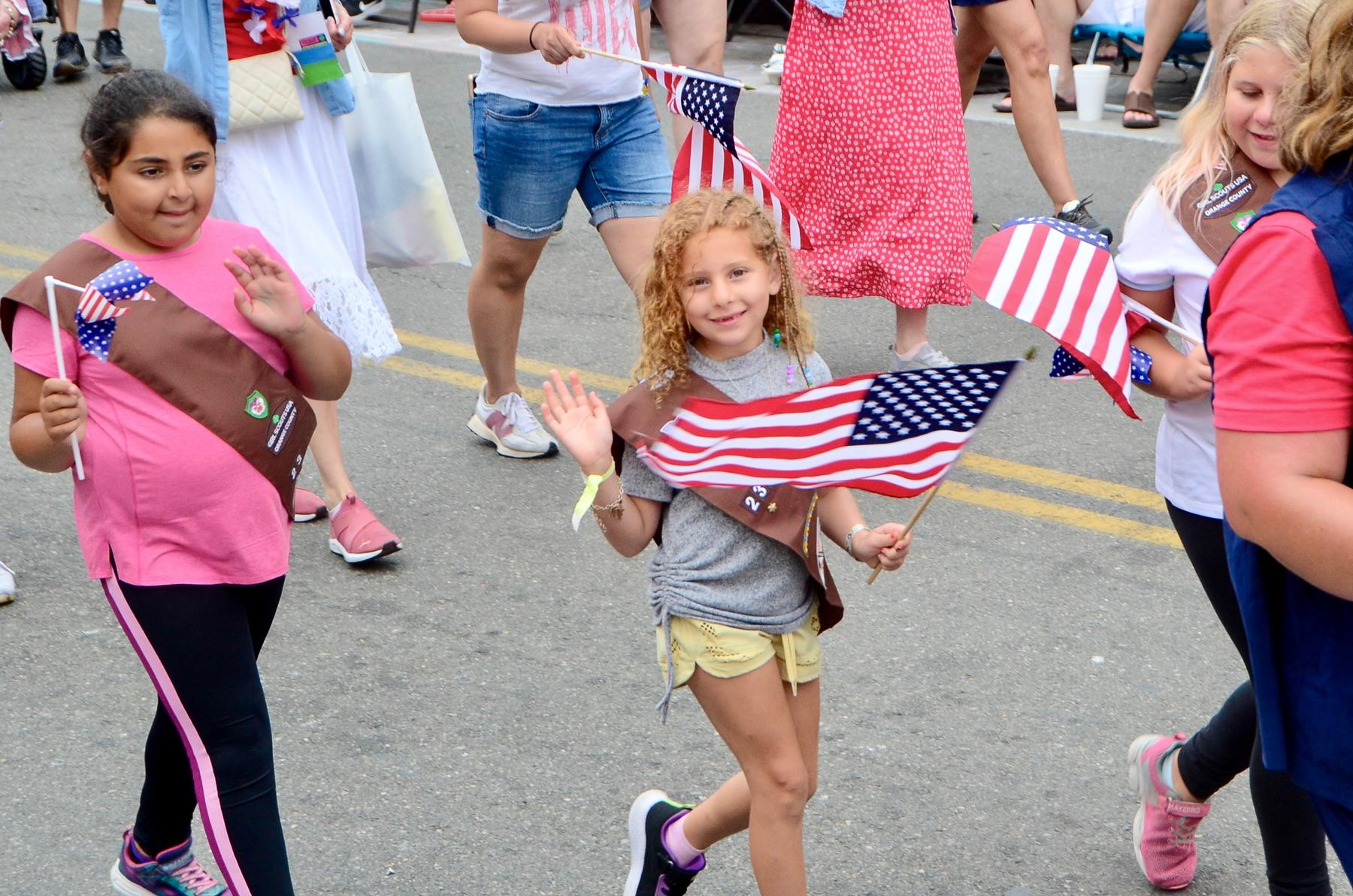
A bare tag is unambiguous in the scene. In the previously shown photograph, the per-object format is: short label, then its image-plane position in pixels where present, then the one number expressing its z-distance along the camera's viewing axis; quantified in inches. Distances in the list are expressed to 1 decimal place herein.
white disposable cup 368.8
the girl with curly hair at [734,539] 107.1
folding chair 383.2
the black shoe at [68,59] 437.7
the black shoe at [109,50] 450.6
